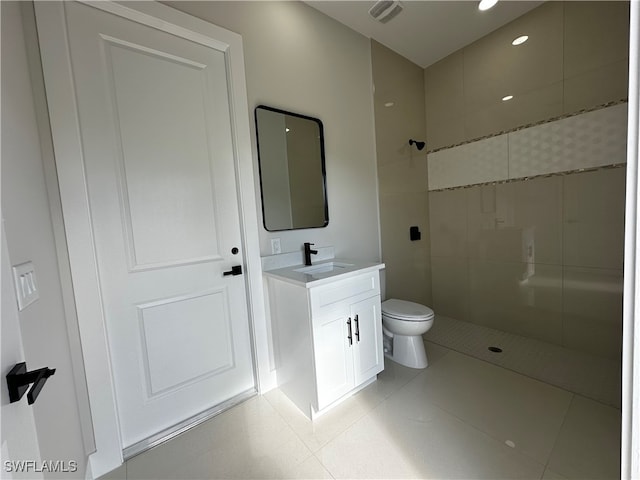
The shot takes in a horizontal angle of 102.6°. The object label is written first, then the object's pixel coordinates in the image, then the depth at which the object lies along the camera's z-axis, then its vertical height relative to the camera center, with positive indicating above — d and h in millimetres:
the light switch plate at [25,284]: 718 -130
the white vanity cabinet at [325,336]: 1438 -700
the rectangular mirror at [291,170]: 1741 +388
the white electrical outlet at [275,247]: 1772 -154
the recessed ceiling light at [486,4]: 1771 +1439
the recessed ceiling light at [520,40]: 2042 +1355
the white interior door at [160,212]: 1244 +108
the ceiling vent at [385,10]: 1828 +1528
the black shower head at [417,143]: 2585 +729
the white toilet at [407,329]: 1854 -842
